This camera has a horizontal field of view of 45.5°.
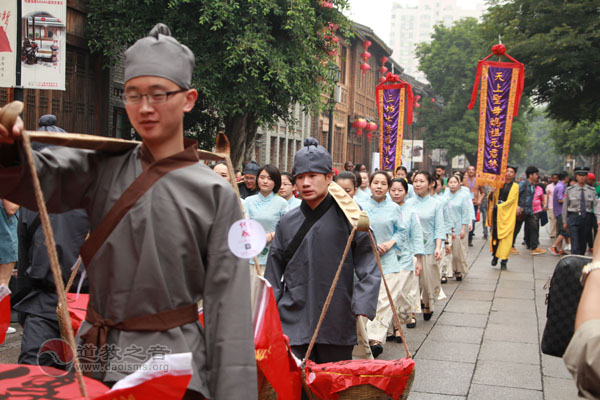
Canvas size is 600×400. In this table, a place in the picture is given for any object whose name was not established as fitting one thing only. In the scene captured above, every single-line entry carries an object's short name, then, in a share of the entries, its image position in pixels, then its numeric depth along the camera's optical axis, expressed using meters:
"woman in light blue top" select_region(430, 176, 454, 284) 11.77
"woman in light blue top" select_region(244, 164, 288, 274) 8.20
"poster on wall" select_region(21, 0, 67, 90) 8.70
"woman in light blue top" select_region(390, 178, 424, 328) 8.38
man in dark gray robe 4.73
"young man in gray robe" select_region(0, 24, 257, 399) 2.27
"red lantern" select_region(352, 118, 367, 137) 33.88
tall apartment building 184.95
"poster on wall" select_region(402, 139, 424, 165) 34.29
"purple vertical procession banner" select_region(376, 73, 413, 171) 18.31
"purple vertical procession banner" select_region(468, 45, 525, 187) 15.38
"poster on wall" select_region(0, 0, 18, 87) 8.16
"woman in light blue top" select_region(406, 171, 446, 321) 9.48
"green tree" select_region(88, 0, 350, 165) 13.91
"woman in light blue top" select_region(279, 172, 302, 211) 9.25
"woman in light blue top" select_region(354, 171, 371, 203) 11.75
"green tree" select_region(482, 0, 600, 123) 17.02
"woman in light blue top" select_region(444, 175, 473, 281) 13.15
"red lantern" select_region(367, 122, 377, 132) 35.12
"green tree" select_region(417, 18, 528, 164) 51.97
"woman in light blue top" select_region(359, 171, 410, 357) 7.66
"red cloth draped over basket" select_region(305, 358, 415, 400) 3.88
